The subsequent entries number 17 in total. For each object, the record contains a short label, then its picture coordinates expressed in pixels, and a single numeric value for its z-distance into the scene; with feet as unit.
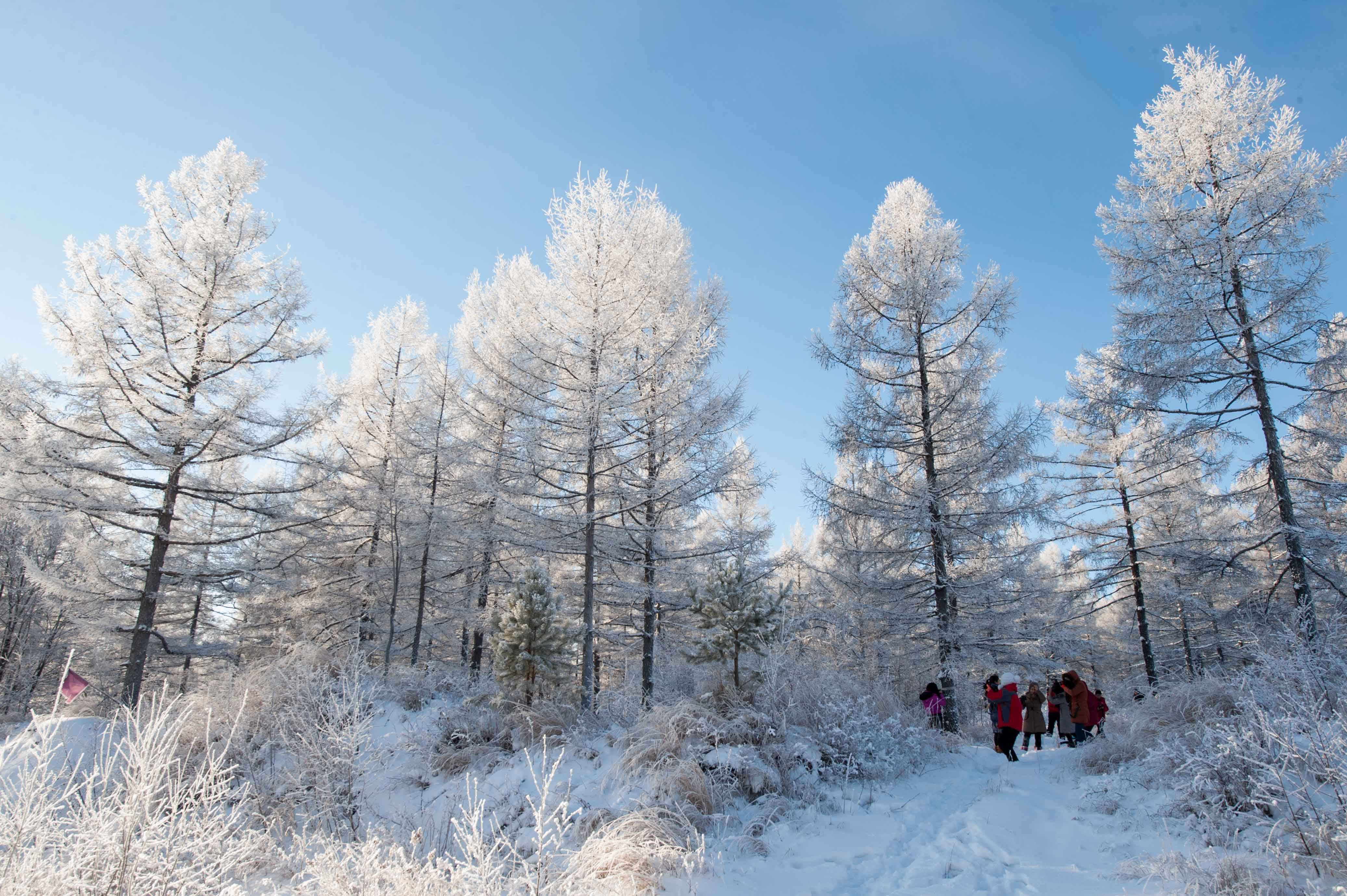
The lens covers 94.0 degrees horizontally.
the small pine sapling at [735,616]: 31.50
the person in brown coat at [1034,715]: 35.29
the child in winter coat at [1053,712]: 36.55
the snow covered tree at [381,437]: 57.72
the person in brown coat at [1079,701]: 34.42
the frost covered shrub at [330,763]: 18.08
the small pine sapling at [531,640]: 30.53
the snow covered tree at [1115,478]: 42.52
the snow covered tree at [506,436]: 37.55
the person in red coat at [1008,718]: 30.78
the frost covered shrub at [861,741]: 23.20
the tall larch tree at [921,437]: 40.14
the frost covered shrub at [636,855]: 13.33
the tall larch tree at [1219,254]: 35.27
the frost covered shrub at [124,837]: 10.16
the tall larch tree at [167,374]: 36.81
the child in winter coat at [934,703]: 38.60
